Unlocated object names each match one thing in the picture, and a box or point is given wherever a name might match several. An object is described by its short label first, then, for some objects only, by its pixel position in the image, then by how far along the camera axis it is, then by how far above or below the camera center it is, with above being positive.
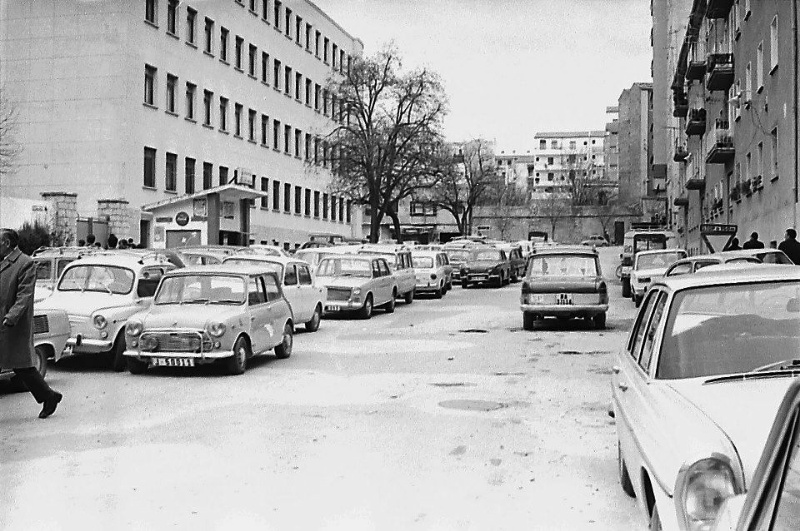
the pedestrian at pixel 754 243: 20.00 +0.59
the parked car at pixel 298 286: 17.98 -0.34
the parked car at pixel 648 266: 25.34 +0.11
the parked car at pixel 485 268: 37.06 +0.05
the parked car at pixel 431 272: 30.98 -0.10
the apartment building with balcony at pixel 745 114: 21.84 +4.77
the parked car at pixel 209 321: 11.78 -0.70
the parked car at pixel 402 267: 27.21 +0.06
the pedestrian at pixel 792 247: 16.89 +0.42
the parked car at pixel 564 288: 18.17 -0.37
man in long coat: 8.30 -0.33
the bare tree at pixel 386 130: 51.03 +7.77
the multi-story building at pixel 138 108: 34.06 +6.52
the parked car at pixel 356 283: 21.77 -0.36
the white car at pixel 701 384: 3.45 -0.56
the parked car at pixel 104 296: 12.51 -0.40
